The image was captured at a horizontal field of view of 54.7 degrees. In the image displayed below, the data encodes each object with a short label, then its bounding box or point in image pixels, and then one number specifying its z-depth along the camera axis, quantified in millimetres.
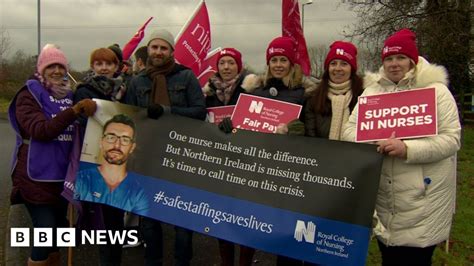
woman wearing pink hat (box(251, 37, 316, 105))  3801
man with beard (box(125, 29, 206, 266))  3883
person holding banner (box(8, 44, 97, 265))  3529
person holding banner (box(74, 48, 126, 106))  3898
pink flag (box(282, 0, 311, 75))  5949
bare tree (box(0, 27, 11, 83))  36647
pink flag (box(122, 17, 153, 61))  8633
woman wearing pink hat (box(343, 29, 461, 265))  2871
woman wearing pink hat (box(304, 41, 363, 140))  3432
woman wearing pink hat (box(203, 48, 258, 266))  4629
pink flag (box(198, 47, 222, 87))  7698
